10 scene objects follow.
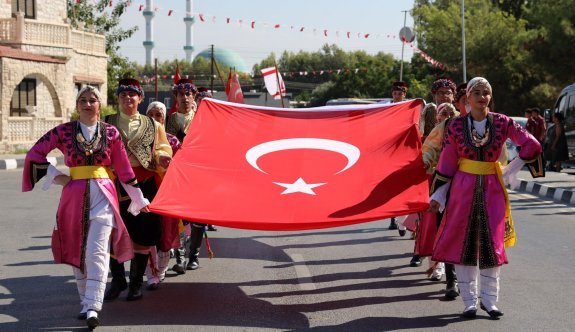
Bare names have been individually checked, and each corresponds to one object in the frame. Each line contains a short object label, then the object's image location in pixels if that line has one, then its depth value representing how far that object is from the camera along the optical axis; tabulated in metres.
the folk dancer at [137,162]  8.21
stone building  36.19
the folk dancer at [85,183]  7.20
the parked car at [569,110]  24.81
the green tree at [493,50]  53.78
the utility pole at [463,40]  44.59
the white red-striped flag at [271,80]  28.48
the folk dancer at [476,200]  7.44
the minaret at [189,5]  168.75
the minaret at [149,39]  176.00
